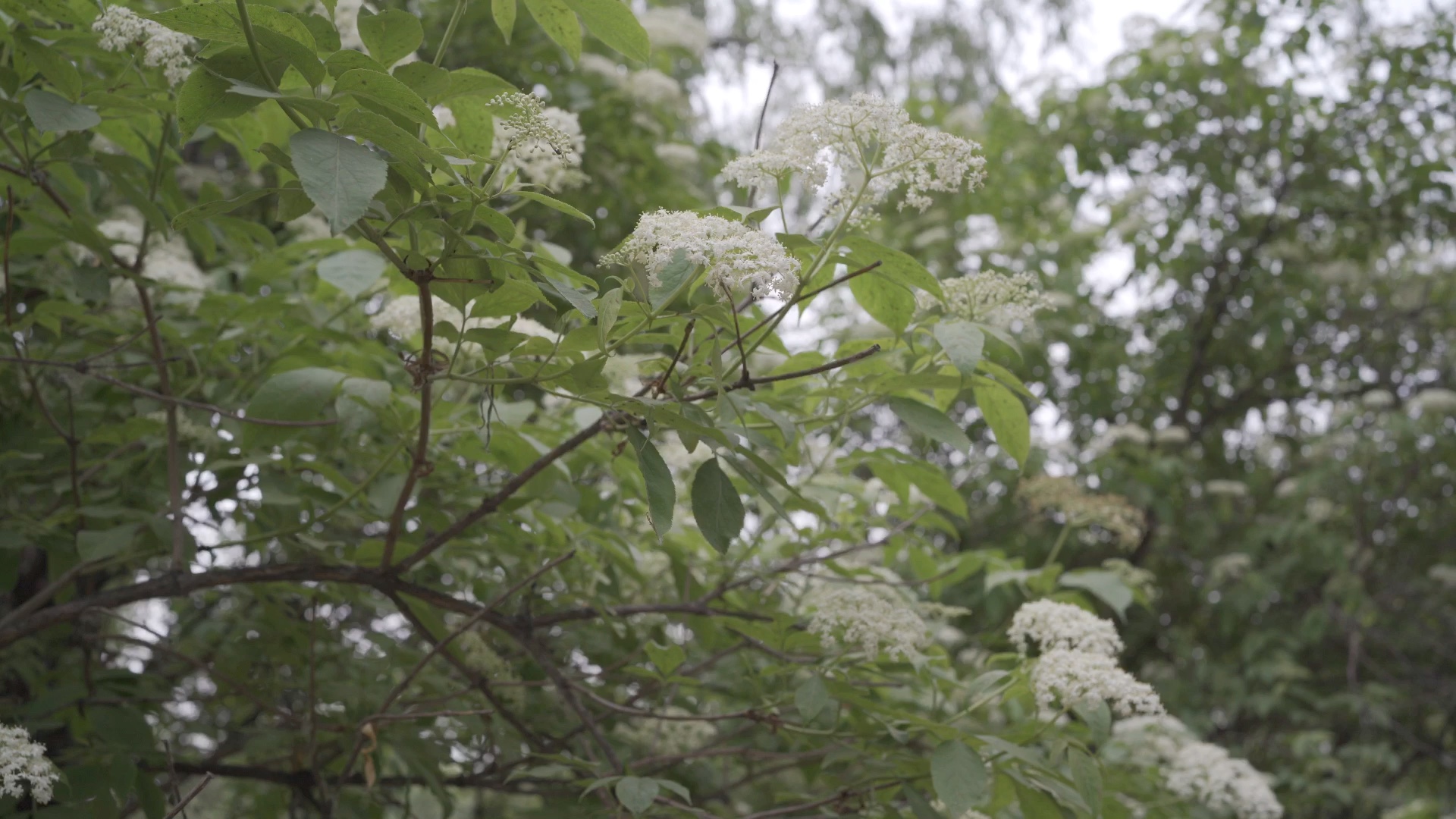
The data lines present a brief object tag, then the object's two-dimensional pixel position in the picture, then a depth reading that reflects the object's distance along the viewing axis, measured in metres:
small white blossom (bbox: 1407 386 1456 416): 4.62
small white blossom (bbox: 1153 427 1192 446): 4.54
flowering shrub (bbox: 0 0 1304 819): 1.18
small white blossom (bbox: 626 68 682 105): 3.62
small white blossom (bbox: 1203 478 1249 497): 4.61
